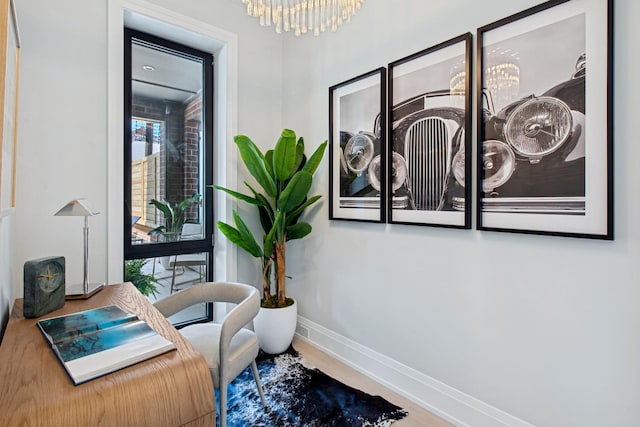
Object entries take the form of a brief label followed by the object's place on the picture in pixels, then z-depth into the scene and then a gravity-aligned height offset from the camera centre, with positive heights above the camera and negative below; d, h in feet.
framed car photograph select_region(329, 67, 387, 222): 6.99 +1.54
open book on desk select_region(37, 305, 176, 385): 2.93 -1.38
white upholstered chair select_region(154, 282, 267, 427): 4.87 -2.18
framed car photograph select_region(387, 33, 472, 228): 5.59 +1.47
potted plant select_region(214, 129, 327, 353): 7.66 +0.13
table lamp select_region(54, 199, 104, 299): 4.99 -0.01
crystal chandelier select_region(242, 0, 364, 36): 4.53 +2.93
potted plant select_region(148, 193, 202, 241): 8.42 -0.12
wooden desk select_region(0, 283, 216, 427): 2.47 -1.51
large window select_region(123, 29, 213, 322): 8.00 +1.32
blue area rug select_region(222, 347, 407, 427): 5.79 -3.74
